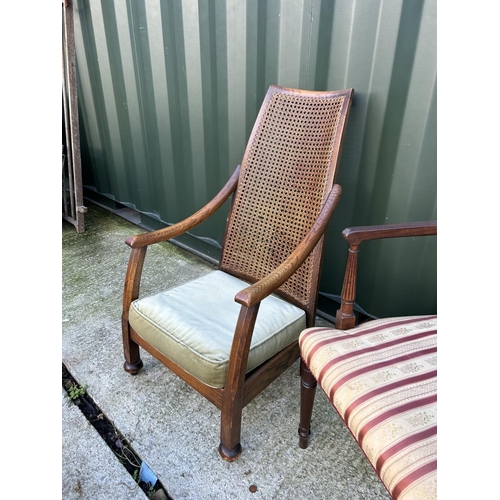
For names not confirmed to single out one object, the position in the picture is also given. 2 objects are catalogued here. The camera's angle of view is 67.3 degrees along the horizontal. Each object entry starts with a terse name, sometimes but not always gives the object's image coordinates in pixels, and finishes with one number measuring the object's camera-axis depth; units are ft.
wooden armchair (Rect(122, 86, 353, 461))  4.13
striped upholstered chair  2.66
